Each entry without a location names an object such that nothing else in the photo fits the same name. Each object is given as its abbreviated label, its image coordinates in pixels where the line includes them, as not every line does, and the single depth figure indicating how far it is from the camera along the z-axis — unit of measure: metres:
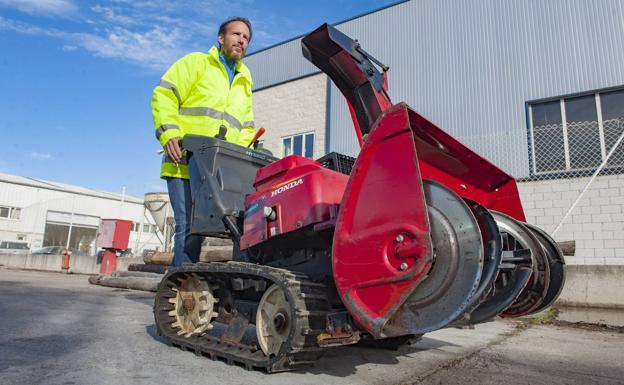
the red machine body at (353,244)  2.15
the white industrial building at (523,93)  8.49
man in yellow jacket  3.73
